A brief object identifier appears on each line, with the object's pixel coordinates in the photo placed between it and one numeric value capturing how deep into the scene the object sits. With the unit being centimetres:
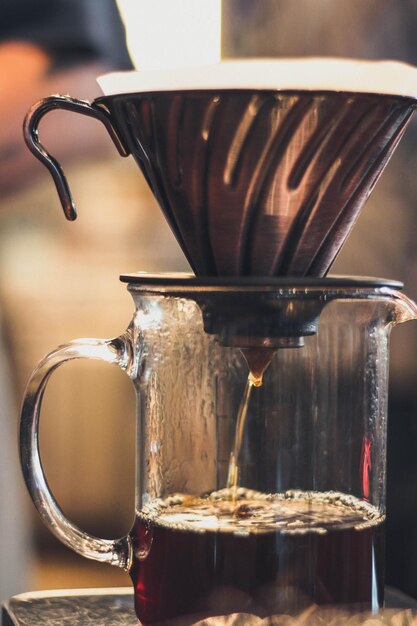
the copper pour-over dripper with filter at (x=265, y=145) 60
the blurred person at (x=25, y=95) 105
